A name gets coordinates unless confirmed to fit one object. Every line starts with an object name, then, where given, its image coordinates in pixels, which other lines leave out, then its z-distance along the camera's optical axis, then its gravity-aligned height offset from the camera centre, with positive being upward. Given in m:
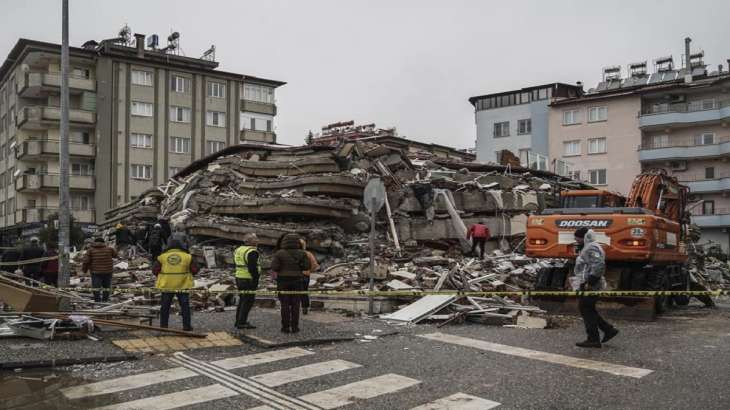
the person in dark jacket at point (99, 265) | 13.43 -0.91
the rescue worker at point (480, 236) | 20.55 -0.45
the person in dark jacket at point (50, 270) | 13.90 -1.07
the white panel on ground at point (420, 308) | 12.16 -1.70
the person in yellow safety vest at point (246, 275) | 10.88 -0.92
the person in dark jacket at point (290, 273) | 10.46 -0.86
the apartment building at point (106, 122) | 48.28 +7.72
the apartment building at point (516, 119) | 55.12 +9.11
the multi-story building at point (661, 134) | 47.81 +7.01
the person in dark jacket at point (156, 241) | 18.53 -0.58
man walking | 9.53 -0.89
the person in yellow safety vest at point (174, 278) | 10.28 -0.91
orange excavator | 12.81 -0.33
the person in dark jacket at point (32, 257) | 13.66 -0.77
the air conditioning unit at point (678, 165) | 49.47 +4.42
